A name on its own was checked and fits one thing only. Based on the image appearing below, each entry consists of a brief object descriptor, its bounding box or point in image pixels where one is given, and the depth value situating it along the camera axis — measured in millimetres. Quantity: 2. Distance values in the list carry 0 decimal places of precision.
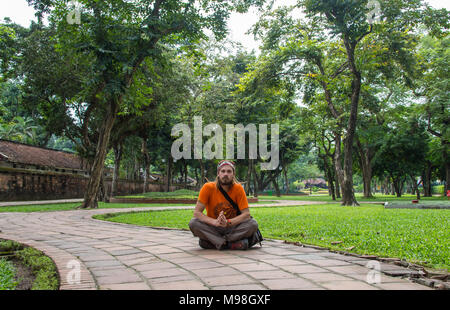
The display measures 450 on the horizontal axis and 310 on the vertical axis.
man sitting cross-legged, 4152
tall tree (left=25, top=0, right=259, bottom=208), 10961
